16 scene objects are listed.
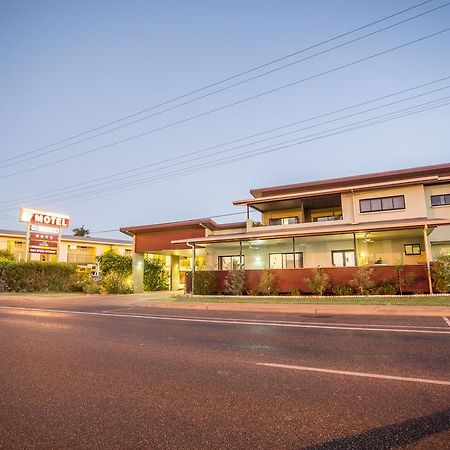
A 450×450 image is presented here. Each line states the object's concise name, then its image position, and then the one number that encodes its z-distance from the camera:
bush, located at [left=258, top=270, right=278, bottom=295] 20.55
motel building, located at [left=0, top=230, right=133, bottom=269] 50.72
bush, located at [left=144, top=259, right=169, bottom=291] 31.67
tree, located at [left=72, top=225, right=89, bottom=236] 78.88
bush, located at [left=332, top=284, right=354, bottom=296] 18.92
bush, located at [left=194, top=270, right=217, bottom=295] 22.47
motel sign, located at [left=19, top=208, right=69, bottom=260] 30.22
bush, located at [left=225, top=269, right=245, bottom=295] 21.20
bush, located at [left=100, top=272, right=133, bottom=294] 27.11
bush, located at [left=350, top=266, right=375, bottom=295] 18.36
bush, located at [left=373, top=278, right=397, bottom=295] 18.05
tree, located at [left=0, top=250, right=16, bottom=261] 43.72
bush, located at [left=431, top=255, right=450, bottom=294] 16.75
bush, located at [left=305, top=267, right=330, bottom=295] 19.06
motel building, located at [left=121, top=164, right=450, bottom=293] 19.66
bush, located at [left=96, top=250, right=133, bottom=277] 30.16
